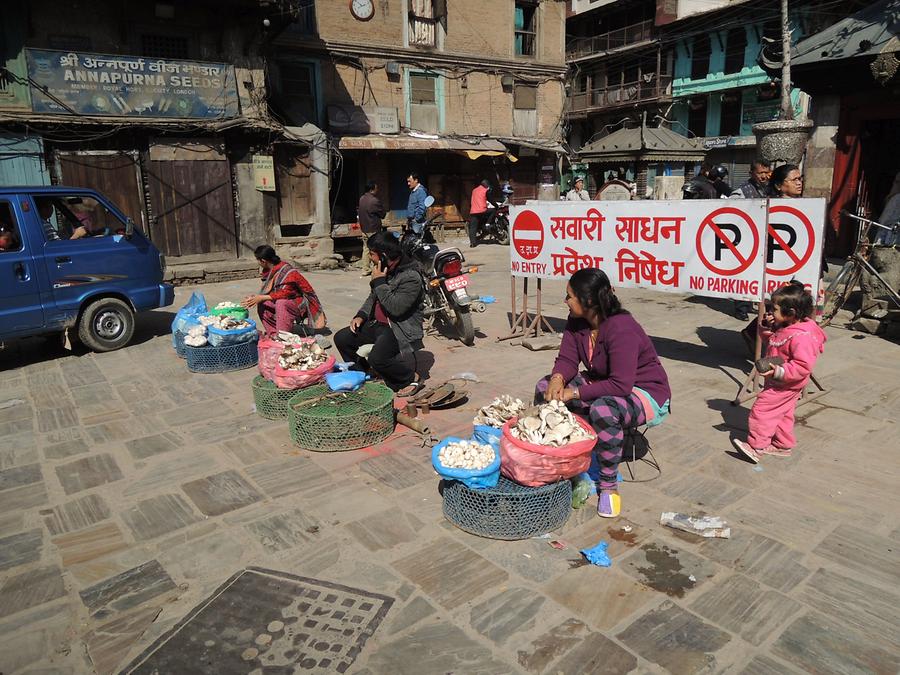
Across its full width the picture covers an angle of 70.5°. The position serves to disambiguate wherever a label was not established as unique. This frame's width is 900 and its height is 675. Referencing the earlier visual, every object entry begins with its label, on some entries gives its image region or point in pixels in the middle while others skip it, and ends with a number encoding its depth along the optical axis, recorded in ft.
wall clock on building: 58.85
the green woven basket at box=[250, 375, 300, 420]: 16.98
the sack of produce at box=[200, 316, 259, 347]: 21.36
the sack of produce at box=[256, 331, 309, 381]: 17.43
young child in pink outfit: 13.51
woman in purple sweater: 11.82
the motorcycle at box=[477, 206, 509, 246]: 59.93
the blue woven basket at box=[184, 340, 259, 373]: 21.49
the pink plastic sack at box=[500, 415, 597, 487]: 10.62
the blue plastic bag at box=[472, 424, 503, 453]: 12.03
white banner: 17.10
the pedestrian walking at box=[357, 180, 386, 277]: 41.65
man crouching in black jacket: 17.70
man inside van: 23.38
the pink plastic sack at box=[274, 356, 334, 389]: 16.81
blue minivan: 22.44
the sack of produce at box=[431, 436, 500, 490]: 10.86
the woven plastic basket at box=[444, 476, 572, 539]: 10.96
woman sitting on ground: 21.83
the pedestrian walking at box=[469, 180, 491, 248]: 54.87
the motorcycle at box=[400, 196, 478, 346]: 23.71
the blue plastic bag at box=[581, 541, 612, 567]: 10.33
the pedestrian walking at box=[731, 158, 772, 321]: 25.22
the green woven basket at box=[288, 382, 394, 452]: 14.88
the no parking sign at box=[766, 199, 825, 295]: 16.53
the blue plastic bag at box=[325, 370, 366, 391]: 15.65
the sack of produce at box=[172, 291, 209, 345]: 22.82
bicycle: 24.49
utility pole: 36.22
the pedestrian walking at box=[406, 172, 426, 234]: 39.09
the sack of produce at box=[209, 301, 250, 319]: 22.36
